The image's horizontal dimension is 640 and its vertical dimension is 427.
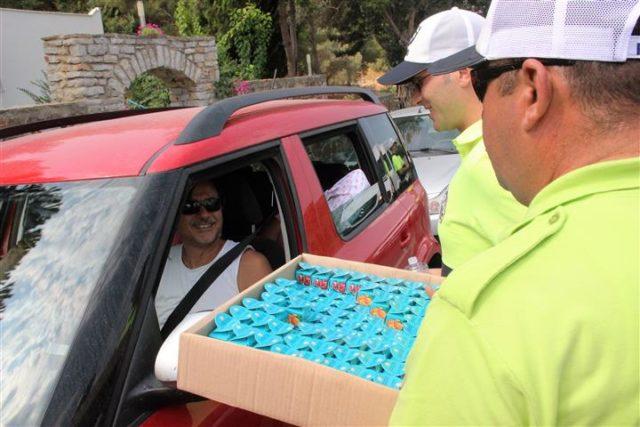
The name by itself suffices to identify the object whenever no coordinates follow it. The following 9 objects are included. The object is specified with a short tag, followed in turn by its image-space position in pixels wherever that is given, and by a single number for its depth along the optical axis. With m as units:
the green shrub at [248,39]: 14.34
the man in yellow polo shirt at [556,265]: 0.68
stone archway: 7.98
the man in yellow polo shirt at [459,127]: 1.46
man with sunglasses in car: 2.29
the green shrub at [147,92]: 8.93
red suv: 1.36
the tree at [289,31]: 15.95
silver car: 6.05
